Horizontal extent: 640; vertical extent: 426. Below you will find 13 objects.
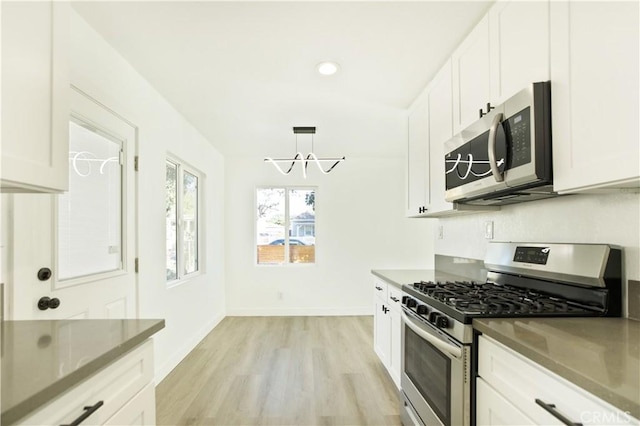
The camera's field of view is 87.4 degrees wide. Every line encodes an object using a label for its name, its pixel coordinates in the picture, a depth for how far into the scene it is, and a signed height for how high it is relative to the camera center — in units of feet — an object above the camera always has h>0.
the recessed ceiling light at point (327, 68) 7.67 +3.50
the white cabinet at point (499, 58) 4.63 +2.61
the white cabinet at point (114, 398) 2.78 -1.74
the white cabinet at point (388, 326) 8.39 -3.07
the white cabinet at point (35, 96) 3.18 +1.26
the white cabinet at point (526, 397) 2.67 -1.72
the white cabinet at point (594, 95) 3.34 +1.36
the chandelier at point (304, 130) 12.62 +3.33
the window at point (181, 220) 11.50 -0.11
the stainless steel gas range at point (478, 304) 4.49 -1.31
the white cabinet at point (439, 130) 7.42 +2.04
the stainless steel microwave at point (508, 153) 4.45 +1.00
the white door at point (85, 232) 5.11 -0.28
